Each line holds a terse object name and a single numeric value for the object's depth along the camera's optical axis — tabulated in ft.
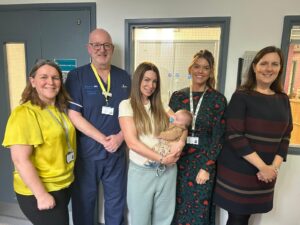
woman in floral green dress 5.35
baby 4.89
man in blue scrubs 5.70
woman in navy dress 4.91
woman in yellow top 4.15
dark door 6.84
